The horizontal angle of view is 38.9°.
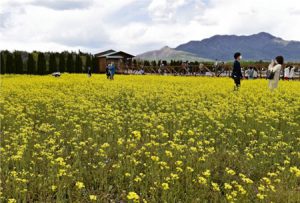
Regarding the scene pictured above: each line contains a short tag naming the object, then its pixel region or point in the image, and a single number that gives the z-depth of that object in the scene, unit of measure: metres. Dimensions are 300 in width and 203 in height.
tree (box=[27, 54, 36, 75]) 53.34
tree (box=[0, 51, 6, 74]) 50.45
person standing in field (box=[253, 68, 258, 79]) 47.96
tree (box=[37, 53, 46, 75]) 54.53
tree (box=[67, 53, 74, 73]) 58.78
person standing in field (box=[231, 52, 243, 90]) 22.62
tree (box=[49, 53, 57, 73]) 56.31
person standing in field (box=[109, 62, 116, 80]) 39.41
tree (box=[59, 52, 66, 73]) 57.99
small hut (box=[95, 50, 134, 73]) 64.83
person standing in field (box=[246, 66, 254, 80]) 44.94
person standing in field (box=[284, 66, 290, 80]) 42.16
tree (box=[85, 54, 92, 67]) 61.66
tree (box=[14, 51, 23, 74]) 52.31
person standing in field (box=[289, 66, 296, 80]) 42.09
